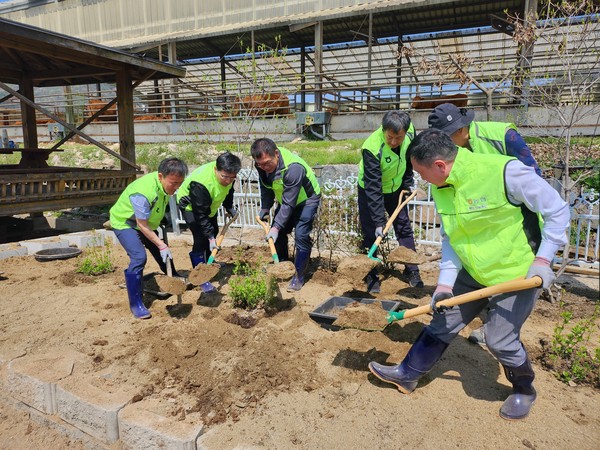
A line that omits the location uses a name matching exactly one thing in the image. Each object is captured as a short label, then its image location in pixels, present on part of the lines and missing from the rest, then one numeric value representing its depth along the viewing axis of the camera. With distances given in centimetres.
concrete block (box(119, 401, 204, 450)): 211
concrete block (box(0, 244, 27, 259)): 579
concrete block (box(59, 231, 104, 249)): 645
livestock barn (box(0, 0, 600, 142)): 1062
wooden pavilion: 570
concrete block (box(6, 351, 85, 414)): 262
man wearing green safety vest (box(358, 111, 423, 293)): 385
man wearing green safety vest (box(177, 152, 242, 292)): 412
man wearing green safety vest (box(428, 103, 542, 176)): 299
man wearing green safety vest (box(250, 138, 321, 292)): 405
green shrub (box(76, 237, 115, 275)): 511
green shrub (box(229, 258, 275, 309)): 377
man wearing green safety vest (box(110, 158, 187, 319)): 378
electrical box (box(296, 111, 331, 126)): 1055
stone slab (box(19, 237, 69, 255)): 609
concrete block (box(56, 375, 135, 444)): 235
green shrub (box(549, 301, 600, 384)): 260
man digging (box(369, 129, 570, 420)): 204
